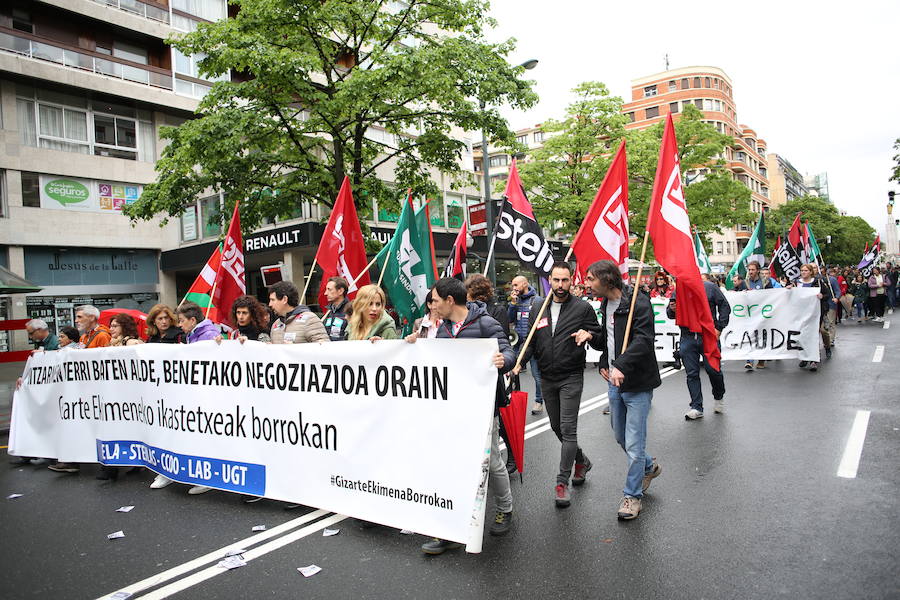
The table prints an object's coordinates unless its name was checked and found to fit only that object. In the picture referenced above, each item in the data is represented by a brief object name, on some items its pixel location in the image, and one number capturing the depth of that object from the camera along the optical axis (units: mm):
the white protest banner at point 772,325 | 10773
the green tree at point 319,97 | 11883
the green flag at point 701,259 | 15582
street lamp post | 18656
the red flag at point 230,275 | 7957
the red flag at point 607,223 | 5547
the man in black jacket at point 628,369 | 4359
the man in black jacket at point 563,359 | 4680
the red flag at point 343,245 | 7691
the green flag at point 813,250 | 17375
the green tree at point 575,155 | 28234
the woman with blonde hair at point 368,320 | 5195
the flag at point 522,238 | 6035
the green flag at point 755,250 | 14719
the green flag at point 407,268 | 7586
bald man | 8477
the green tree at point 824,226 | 75062
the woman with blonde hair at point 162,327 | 6305
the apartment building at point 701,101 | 74875
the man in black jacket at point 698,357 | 7500
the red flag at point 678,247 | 4902
